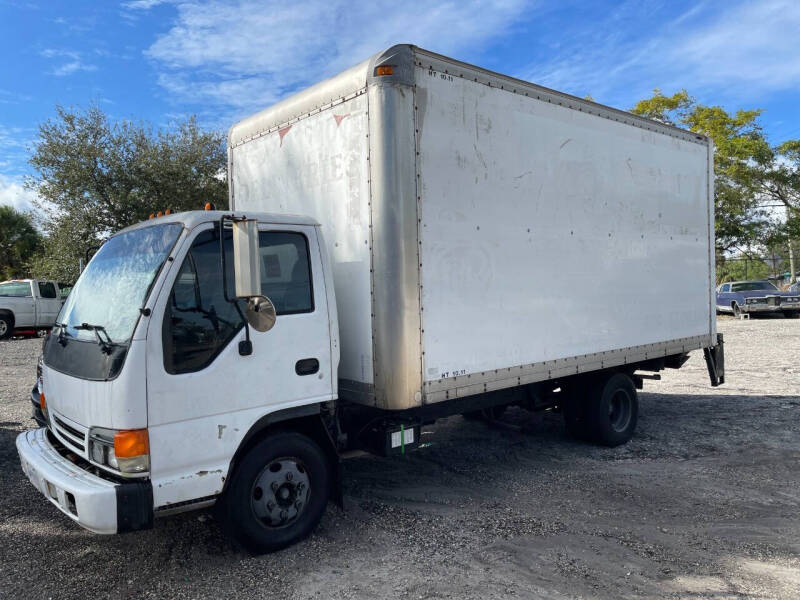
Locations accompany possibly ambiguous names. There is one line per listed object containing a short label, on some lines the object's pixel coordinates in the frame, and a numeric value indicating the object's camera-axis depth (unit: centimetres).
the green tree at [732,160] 2709
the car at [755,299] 2269
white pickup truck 1827
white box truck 354
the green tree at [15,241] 3366
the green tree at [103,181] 2125
